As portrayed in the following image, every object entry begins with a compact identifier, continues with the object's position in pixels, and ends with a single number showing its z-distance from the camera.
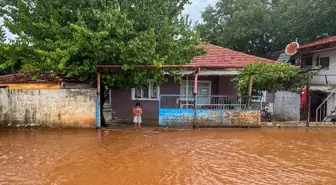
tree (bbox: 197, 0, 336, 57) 21.86
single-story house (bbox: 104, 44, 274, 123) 16.67
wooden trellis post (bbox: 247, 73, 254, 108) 12.67
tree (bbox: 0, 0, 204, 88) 10.48
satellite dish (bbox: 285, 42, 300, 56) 18.24
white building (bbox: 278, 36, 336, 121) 16.27
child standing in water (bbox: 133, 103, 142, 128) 12.96
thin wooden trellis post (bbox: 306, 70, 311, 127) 12.60
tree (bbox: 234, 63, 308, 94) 12.76
